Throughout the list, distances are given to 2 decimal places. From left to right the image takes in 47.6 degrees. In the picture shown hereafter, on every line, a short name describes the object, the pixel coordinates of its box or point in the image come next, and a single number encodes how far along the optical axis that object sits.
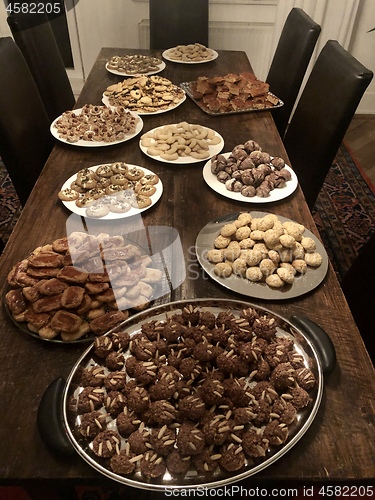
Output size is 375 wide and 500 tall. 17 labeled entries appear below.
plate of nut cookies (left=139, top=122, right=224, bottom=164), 1.44
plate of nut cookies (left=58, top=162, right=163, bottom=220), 1.19
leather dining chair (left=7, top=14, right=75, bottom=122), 1.91
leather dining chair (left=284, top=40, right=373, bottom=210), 1.55
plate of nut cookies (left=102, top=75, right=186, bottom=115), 1.78
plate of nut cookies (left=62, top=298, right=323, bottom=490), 0.65
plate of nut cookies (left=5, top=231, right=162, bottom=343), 0.85
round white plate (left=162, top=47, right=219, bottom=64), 2.26
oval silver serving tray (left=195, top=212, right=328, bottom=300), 0.96
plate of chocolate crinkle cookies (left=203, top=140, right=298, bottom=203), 1.27
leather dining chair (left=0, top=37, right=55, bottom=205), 1.57
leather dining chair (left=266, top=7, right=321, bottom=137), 1.94
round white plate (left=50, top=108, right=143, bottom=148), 1.50
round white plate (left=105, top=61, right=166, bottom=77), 2.09
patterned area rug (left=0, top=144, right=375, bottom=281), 2.27
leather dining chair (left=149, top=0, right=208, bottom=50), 2.57
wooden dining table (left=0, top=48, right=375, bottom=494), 0.68
